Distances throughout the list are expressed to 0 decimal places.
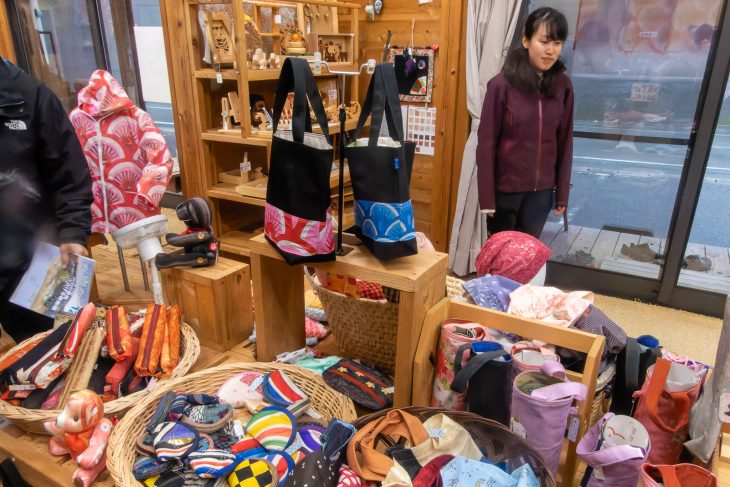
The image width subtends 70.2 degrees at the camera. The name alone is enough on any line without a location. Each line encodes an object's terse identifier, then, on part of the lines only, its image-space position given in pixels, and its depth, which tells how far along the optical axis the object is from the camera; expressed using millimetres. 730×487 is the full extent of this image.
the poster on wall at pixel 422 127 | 3432
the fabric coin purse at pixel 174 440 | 970
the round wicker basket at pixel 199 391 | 969
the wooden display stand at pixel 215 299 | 1433
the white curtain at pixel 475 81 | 2986
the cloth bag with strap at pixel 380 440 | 916
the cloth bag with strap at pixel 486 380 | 997
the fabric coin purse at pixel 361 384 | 1164
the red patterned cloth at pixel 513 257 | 1701
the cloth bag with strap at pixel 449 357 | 1098
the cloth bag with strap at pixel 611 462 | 911
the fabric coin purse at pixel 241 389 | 1163
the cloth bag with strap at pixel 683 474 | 902
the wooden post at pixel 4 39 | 3182
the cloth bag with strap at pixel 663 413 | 1138
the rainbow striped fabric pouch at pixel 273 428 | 1018
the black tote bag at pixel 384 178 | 980
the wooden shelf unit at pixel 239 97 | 2783
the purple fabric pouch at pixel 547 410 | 965
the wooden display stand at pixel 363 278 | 1067
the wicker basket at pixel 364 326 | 1223
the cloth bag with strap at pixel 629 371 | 1269
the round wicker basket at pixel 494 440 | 924
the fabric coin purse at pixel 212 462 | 936
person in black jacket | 1454
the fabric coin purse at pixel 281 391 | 1144
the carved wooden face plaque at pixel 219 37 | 2811
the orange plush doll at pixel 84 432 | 1025
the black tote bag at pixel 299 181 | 982
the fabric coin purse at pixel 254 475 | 926
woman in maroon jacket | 2264
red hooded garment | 2100
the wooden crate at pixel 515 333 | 1078
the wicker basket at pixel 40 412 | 1122
